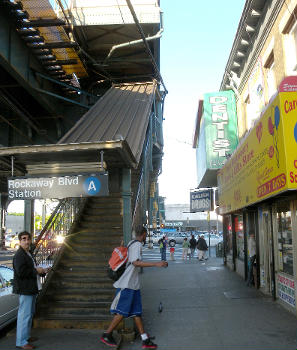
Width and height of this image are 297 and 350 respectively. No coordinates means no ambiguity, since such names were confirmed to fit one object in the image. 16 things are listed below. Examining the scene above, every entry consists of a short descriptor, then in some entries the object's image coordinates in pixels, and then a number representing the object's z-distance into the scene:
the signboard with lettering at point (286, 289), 7.46
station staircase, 6.89
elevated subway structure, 7.05
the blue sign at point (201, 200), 20.03
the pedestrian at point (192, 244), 23.53
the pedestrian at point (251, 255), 10.44
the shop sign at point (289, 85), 6.00
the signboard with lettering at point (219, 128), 14.66
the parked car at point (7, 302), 7.03
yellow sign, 5.73
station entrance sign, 6.38
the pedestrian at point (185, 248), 22.11
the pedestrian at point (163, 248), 19.69
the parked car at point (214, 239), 38.78
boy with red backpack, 5.67
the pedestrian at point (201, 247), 20.42
